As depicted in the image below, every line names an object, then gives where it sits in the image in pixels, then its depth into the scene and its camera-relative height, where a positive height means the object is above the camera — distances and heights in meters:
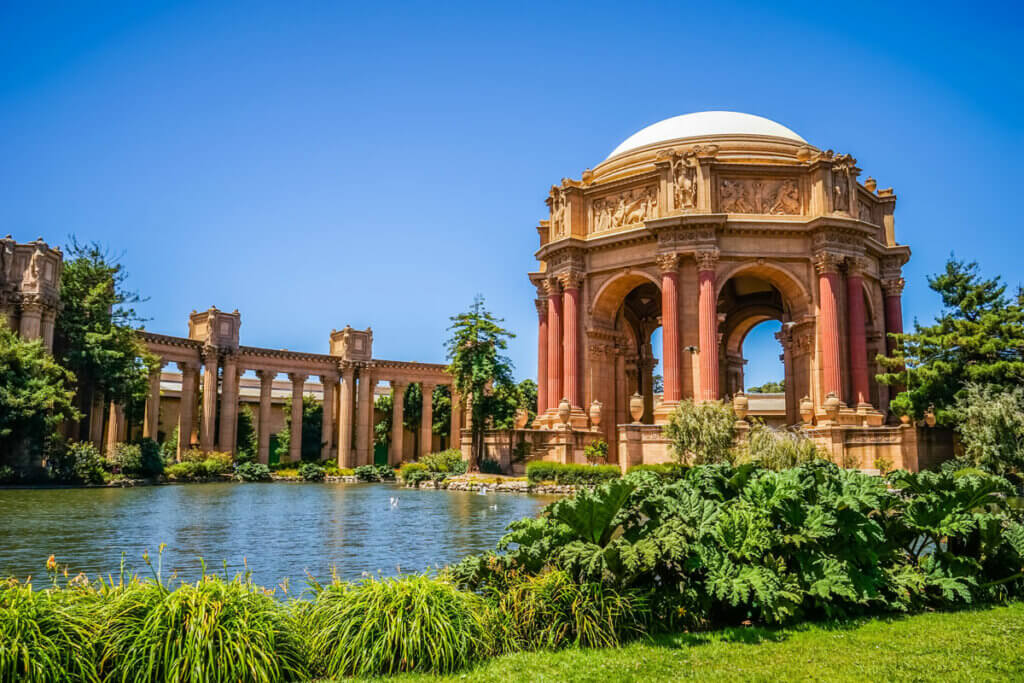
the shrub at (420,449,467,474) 46.34 -1.91
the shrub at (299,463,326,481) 55.47 -2.93
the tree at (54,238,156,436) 41.44 +4.71
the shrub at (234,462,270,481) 53.28 -2.81
